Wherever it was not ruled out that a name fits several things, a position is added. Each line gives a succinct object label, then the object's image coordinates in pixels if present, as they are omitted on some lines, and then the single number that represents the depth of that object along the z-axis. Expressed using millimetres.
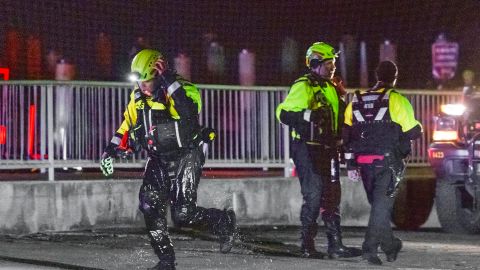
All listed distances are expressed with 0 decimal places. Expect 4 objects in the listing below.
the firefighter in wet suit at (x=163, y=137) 18375
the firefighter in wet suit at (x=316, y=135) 19969
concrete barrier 25891
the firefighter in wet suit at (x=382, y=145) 19437
